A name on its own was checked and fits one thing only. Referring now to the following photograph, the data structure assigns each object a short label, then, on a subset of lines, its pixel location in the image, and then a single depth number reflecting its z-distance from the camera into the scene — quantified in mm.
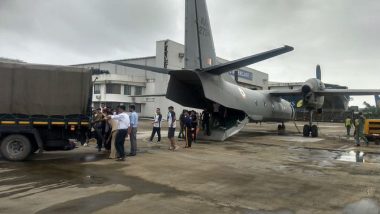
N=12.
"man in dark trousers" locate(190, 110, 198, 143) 17531
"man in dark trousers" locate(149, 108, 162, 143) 17422
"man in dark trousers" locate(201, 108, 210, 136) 19438
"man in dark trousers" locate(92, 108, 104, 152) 12607
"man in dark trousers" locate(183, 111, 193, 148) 15594
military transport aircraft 16359
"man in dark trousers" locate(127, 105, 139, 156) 12711
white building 52062
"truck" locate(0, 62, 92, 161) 10703
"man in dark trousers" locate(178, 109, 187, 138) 16398
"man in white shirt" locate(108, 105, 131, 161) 11578
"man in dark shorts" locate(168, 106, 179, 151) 14742
